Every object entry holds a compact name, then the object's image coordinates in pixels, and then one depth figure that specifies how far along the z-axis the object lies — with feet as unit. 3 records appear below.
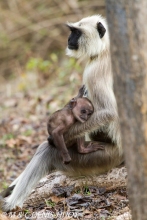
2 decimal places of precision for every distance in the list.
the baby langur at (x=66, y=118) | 27.73
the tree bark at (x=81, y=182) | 29.57
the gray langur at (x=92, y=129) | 27.86
